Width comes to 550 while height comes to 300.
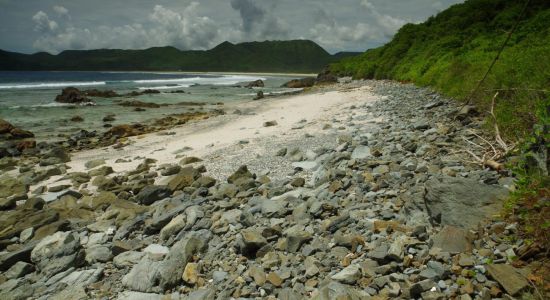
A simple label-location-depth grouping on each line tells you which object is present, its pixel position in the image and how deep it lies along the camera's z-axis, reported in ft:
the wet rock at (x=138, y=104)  108.52
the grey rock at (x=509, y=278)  9.71
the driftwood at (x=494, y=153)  17.40
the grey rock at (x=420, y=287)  10.84
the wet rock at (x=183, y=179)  28.73
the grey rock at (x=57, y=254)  18.89
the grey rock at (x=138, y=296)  14.88
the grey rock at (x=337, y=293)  11.45
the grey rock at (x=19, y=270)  19.04
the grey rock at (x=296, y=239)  15.60
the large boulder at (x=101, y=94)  148.21
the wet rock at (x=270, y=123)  53.35
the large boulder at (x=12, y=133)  64.13
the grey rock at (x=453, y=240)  12.04
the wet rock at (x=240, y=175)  27.36
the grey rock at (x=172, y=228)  20.52
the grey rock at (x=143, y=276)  15.75
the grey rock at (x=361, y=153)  26.15
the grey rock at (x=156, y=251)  18.28
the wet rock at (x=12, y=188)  32.48
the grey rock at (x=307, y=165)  27.91
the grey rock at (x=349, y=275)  12.30
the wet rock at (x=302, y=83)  179.46
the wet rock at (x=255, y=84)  208.21
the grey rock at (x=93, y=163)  40.83
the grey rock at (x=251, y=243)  16.21
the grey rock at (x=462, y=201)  13.47
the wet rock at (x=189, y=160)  36.42
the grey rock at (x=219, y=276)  14.97
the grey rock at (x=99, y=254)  19.17
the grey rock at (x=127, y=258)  18.31
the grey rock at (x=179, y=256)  15.48
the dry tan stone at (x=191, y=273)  15.30
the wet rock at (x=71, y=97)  122.31
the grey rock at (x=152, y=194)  27.45
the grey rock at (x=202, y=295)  13.76
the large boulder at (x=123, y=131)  63.57
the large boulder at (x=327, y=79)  155.20
